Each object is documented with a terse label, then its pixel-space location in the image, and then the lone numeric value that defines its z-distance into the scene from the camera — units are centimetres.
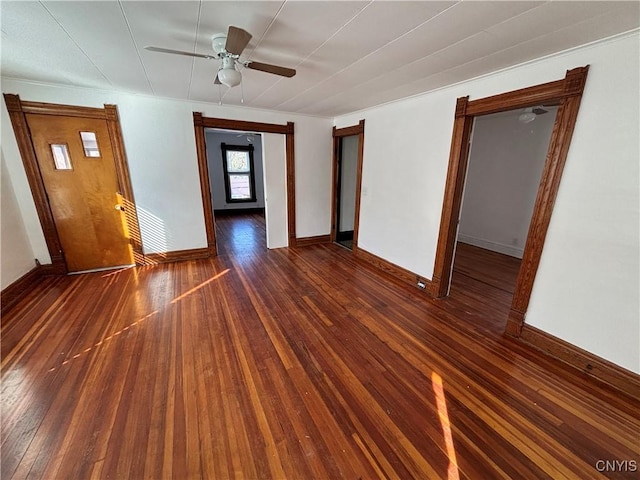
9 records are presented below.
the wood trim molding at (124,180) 346
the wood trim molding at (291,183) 461
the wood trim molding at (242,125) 398
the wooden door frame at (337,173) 430
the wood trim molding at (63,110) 310
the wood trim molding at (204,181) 392
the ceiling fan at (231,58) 171
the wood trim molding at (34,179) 305
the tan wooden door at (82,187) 329
